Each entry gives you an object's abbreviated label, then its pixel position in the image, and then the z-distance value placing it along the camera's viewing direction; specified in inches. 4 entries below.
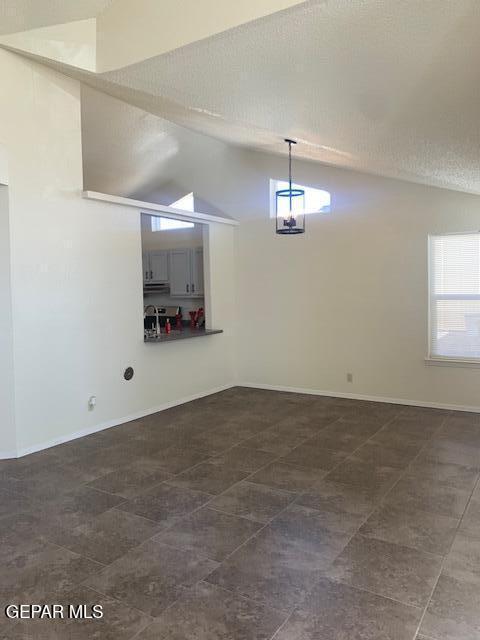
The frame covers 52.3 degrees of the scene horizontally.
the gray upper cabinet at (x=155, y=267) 297.7
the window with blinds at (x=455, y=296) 209.0
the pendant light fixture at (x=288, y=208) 237.7
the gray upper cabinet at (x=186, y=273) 284.4
